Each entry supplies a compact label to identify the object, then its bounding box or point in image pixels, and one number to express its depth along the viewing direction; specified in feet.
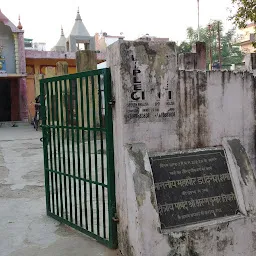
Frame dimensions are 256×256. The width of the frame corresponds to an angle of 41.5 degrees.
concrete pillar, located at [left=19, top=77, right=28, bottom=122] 59.00
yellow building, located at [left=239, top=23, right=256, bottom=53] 116.88
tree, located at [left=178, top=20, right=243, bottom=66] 134.59
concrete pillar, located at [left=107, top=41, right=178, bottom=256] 8.99
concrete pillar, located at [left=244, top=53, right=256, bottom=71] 16.83
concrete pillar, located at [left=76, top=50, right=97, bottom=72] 33.14
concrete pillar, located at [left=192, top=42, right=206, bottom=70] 36.94
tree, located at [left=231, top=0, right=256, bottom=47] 36.70
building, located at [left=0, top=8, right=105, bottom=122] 58.29
